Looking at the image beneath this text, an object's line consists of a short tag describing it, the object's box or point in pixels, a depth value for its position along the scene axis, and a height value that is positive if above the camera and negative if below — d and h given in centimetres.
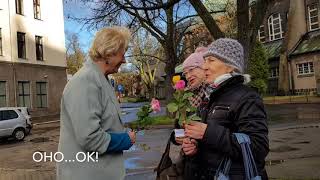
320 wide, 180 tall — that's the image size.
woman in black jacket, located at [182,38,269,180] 299 -15
